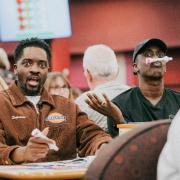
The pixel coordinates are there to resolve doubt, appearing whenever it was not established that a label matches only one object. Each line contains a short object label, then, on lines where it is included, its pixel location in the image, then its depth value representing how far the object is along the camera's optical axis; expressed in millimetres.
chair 1518
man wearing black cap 2977
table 1927
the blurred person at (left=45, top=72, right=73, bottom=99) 4406
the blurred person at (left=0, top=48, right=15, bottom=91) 4199
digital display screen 5078
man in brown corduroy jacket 2729
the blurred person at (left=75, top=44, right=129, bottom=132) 3383
